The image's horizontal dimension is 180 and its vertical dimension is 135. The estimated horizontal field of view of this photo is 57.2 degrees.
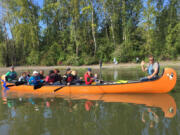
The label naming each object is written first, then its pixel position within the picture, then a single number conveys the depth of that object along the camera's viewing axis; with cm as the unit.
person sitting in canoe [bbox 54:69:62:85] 1053
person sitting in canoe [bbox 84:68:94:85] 950
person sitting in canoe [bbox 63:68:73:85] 1010
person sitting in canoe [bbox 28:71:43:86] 1048
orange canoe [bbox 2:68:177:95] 820
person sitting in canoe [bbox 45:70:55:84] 1044
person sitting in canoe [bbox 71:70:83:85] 1042
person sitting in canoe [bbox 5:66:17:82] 1238
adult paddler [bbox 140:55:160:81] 787
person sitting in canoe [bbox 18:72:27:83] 1163
